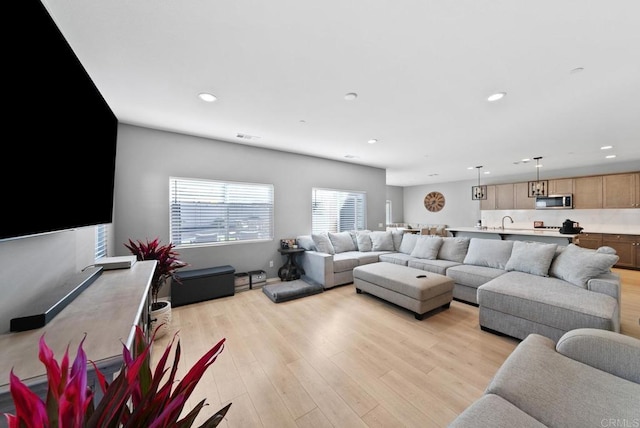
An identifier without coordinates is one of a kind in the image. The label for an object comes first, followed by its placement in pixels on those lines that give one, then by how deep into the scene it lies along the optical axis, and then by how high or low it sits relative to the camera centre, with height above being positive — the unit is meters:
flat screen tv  0.93 +0.44
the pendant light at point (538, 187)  6.50 +0.78
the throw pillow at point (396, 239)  5.21 -0.53
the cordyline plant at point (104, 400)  0.45 -0.40
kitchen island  3.91 -0.39
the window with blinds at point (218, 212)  3.71 +0.09
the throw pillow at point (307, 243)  4.61 -0.54
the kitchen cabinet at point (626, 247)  5.16 -0.74
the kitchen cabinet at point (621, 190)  5.38 +0.56
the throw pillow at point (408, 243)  4.77 -0.58
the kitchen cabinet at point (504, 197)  7.32 +0.58
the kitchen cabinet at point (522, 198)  6.95 +0.51
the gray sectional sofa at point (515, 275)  2.16 -0.78
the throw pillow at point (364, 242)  5.13 -0.58
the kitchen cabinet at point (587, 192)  5.82 +0.58
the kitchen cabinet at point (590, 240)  5.63 -0.62
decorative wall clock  9.24 +0.57
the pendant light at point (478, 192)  6.81 +0.74
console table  0.83 -0.53
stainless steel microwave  6.20 +0.35
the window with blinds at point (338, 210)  5.32 +0.14
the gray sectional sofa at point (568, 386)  0.96 -0.82
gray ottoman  2.86 -0.95
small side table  4.40 -0.99
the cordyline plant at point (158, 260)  2.70 -0.51
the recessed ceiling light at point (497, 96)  2.44 +1.28
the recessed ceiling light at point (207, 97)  2.45 +1.29
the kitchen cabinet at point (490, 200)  7.70 +0.50
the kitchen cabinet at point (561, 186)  6.25 +0.78
